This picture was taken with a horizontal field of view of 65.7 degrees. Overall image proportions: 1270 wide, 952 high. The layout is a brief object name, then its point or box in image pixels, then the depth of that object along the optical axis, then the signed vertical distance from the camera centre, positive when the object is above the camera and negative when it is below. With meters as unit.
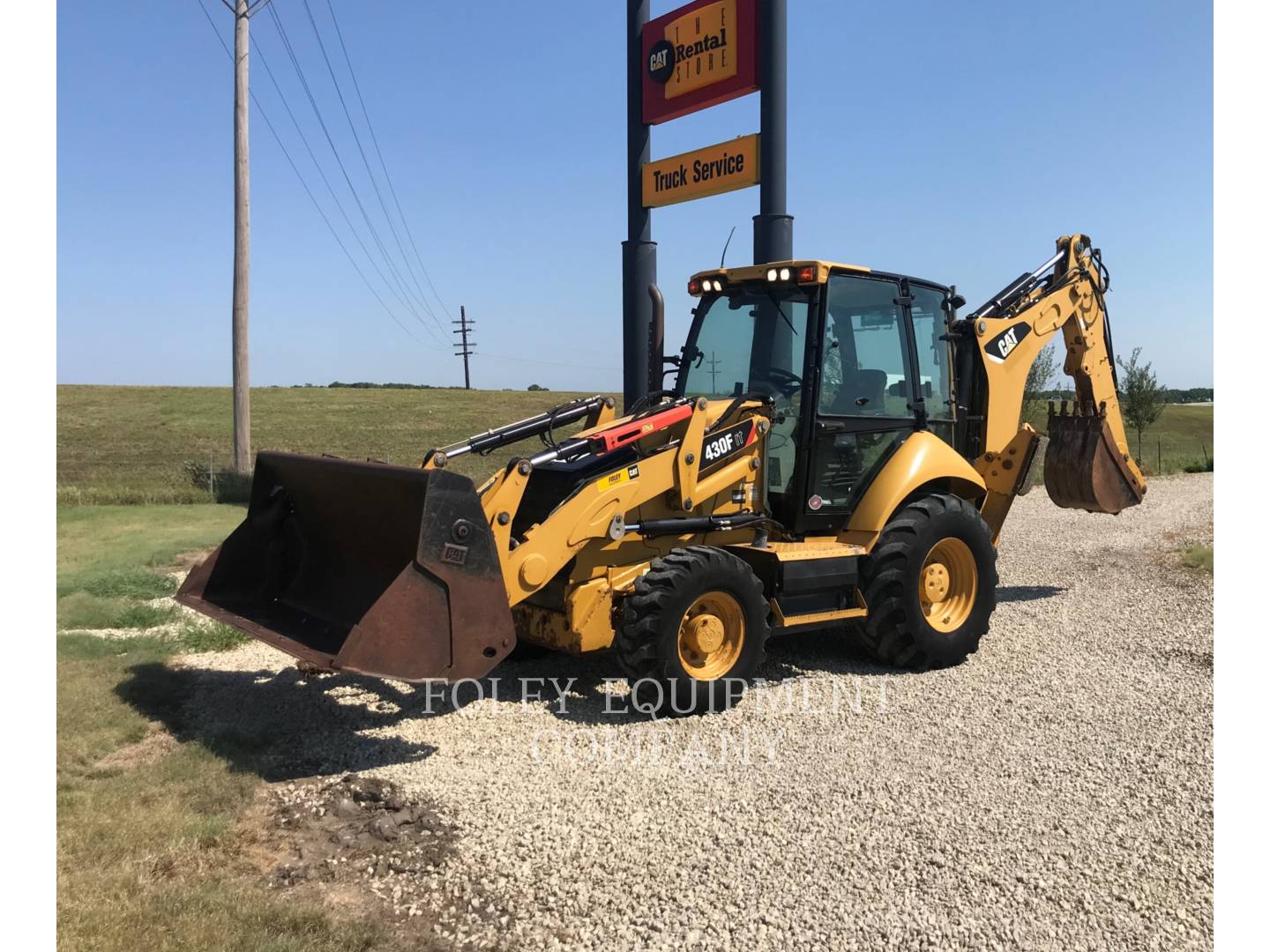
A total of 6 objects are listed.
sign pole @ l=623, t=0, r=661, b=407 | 11.45 +2.61
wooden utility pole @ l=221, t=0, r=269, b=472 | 15.91 +4.27
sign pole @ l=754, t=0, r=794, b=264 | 9.84 +3.27
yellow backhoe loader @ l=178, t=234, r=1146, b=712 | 5.09 -0.33
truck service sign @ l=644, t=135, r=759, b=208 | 10.24 +3.18
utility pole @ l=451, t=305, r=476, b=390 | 69.25 +9.75
